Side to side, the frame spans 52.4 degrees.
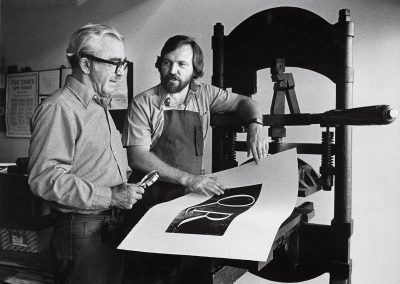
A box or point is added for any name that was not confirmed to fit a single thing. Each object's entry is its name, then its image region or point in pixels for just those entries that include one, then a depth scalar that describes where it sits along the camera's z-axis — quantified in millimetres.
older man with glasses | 844
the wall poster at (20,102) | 2590
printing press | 994
